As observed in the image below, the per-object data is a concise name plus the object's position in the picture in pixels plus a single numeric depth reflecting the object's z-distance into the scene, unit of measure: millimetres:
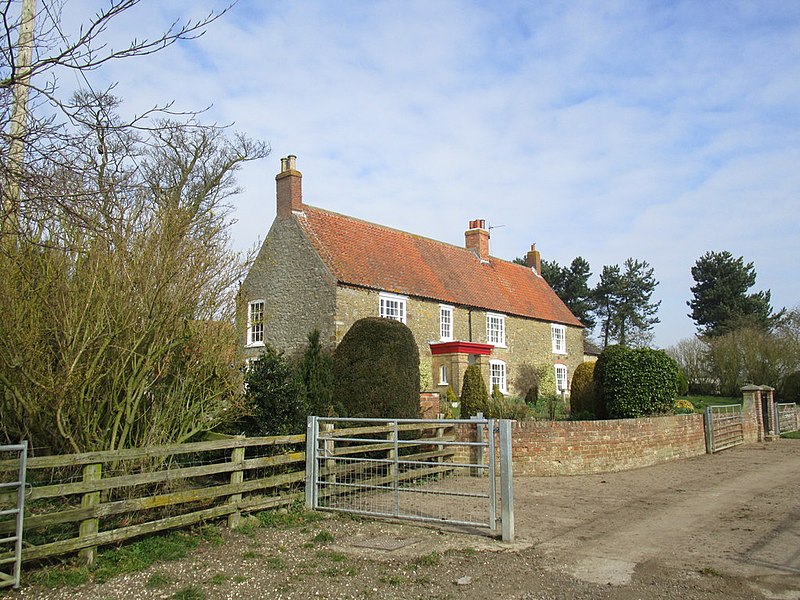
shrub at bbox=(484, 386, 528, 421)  17681
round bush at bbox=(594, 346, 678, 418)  17250
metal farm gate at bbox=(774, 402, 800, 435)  24972
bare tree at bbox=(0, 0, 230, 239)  4883
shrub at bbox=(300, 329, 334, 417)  15120
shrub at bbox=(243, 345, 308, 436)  10289
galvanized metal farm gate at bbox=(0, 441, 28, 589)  6109
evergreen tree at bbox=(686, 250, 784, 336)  53219
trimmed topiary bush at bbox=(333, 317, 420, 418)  15852
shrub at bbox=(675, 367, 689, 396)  35906
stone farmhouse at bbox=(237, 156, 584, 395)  23969
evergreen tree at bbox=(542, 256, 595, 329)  64188
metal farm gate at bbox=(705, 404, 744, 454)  18377
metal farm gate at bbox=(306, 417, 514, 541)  8281
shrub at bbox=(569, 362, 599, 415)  21981
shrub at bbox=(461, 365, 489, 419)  21531
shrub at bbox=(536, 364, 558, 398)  33500
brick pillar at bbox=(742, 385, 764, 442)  21906
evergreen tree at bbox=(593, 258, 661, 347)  65125
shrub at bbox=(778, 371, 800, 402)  36625
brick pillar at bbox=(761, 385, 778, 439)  22984
